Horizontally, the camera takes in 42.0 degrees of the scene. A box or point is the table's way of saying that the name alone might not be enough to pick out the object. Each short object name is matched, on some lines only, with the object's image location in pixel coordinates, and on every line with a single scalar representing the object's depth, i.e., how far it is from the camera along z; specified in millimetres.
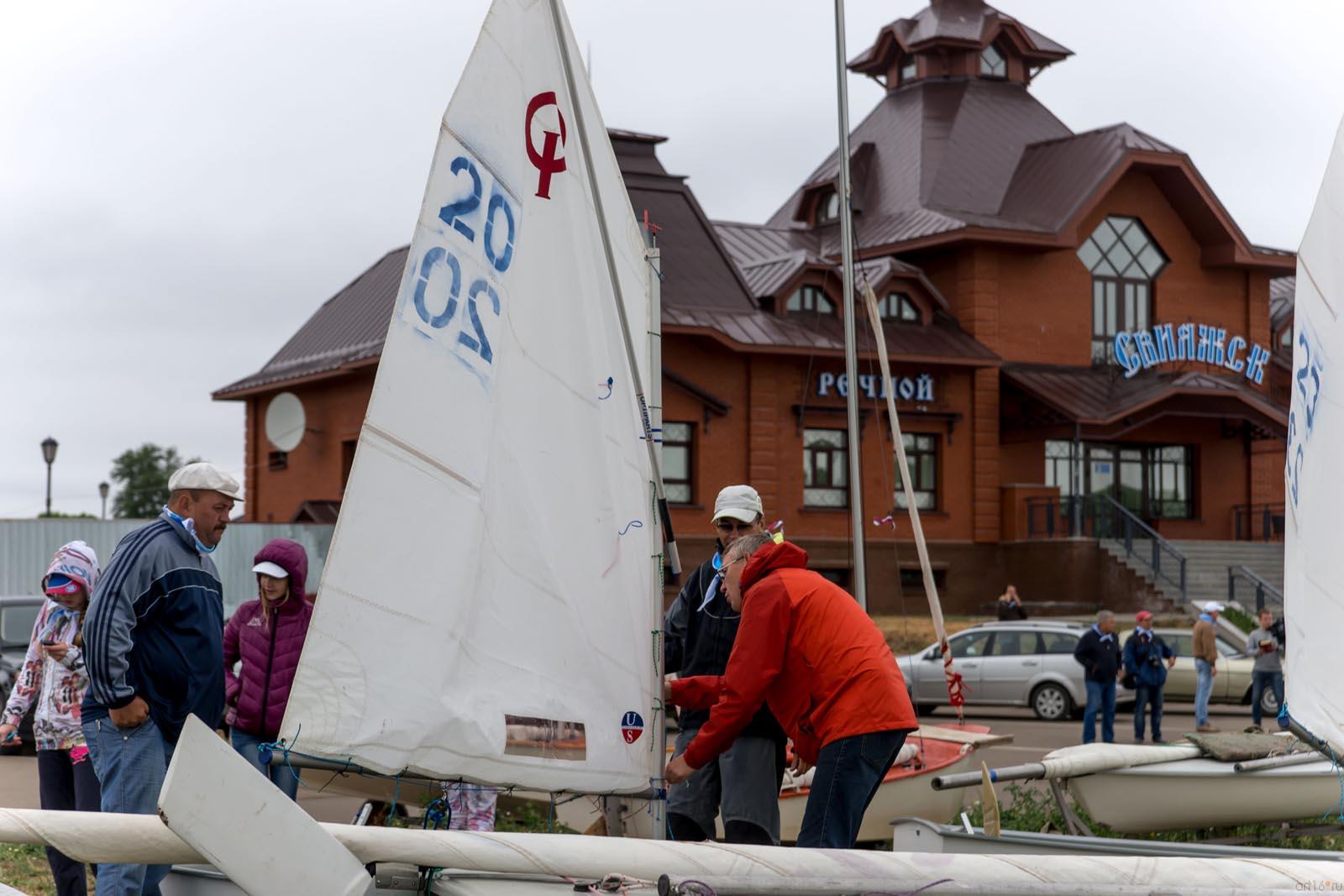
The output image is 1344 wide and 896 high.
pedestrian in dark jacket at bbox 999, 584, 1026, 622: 31859
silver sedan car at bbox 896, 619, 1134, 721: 24906
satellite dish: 37094
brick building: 36406
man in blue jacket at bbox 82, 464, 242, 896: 6629
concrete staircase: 35875
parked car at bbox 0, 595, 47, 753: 18906
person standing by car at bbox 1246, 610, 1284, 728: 22516
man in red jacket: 6543
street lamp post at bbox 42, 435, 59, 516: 38375
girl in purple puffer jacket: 8812
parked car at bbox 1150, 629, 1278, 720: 26266
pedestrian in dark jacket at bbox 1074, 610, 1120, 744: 20469
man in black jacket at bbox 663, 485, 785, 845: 7422
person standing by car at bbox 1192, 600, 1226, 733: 22688
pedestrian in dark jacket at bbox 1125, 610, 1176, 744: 21094
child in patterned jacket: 7633
